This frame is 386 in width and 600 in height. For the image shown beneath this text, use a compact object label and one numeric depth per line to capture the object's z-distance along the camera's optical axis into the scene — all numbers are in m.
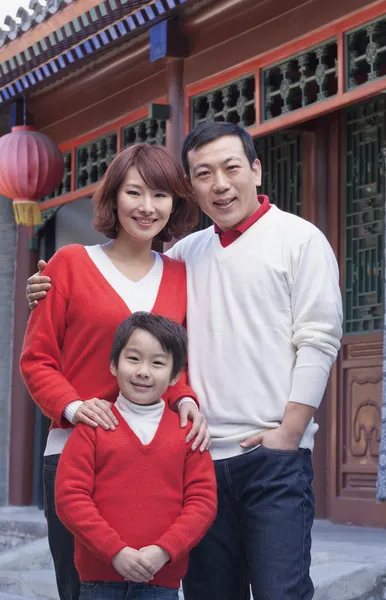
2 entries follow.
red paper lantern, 8.16
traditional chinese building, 6.38
